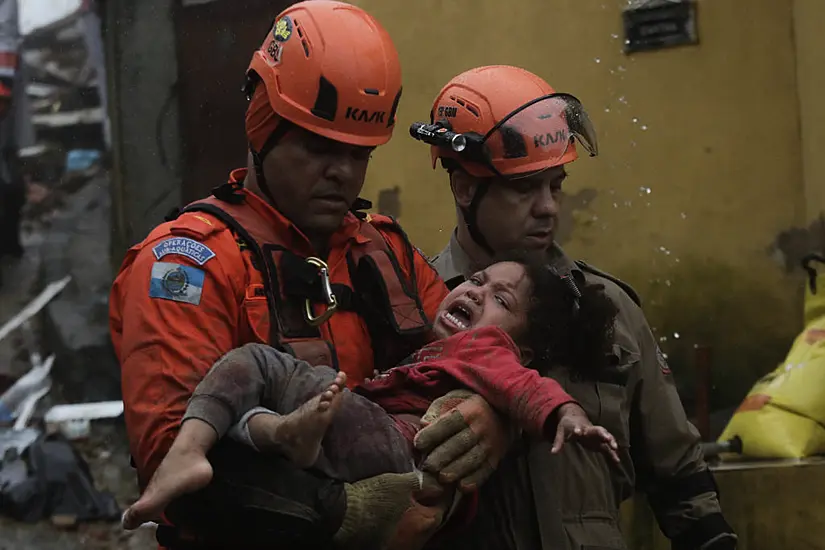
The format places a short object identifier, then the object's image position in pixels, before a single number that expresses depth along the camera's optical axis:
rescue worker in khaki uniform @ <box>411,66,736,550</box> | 3.57
